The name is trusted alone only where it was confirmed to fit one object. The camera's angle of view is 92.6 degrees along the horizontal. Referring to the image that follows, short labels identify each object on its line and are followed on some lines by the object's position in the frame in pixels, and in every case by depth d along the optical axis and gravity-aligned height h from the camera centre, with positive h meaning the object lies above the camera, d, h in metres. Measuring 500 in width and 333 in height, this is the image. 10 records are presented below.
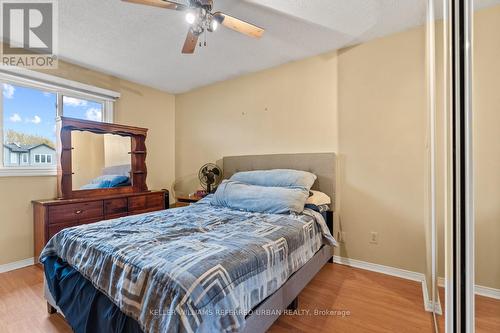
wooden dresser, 2.53 -0.52
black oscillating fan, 3.55 -0.15
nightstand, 3.45 -0.49
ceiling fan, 1.67 +1.12
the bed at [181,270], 1.07 -0.57
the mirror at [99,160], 3.01 +0.09
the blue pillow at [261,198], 2.25 -0.33
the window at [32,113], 2.64 +0.65
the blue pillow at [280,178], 2.53 -0.14
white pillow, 2.48 -0.36
